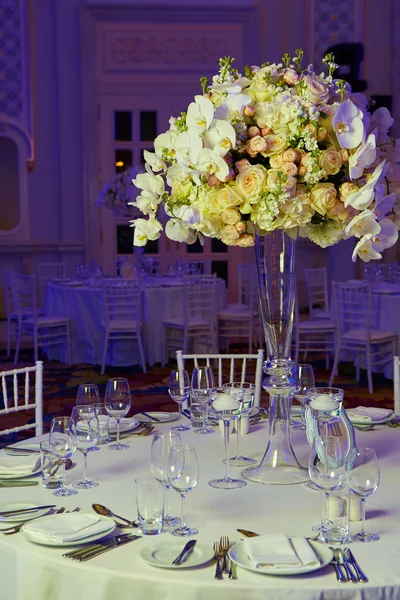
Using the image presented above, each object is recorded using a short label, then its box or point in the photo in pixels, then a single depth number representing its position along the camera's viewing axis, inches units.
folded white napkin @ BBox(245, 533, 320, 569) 61.7
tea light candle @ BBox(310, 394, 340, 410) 81.4
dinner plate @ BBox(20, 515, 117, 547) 66.2
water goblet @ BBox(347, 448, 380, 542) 68.1
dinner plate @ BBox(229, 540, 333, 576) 61.0
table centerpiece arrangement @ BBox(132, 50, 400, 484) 80.0
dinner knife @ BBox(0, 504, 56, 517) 73.4
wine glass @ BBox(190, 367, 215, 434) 99.4
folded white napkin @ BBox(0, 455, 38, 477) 85.4
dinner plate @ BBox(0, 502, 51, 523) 71.9
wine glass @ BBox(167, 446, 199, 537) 68.7
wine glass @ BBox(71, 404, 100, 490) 81.8
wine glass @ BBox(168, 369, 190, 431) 103.3
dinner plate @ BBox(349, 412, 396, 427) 105.5
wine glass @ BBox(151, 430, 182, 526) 69.4
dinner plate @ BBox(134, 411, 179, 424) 108.4
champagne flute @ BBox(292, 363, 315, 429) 99.3
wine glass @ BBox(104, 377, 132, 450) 94.3
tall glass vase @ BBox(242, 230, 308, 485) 87.4
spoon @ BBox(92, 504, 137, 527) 71.7
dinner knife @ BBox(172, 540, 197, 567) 62.6
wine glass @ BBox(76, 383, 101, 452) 94.1
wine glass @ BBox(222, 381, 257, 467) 90.1
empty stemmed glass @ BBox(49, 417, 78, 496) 78.1
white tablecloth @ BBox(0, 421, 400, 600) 59.8
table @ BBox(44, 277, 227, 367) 305.1
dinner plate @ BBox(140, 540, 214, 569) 62.4
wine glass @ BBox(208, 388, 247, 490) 83.0
